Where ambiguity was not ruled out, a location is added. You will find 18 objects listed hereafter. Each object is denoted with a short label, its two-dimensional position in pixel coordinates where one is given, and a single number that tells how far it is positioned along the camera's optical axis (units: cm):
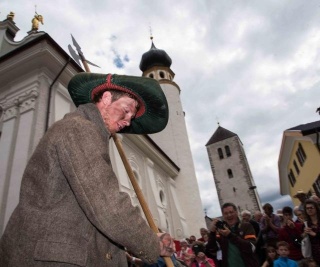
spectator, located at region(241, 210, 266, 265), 594
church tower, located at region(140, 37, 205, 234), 2008
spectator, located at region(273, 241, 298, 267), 505
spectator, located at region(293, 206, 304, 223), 587
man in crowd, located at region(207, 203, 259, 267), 410
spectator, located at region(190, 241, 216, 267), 520
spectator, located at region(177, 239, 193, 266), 584
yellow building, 2023
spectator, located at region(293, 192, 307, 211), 607
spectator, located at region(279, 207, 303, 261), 542
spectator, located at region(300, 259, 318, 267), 479
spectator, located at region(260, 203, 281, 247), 580
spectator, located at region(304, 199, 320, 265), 480
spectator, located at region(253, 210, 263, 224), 687
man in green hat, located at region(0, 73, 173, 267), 127
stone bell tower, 3925
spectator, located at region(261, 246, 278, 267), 554
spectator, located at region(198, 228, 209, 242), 731
